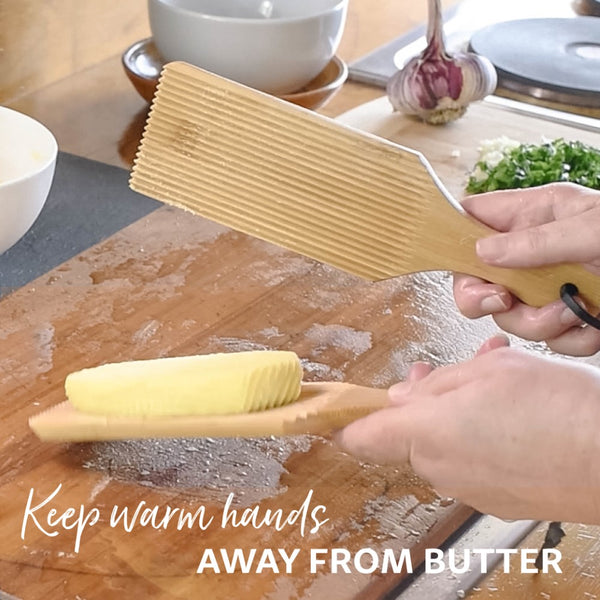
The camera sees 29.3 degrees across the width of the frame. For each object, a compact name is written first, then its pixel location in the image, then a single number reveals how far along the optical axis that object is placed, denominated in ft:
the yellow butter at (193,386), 2.72
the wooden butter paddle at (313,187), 2.97
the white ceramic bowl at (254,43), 4.47
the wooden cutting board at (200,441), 2.59
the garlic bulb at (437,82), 4.64
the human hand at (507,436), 2.44
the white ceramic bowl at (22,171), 3.45
